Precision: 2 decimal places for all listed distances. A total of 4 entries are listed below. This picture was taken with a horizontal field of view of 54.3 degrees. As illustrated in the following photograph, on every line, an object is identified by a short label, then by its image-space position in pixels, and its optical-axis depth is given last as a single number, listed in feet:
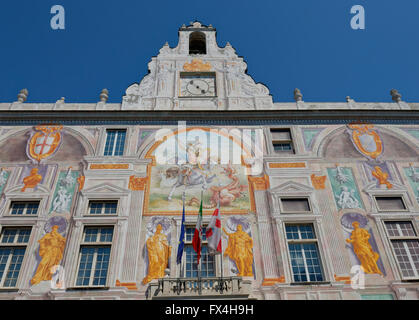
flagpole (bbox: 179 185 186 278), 47.48
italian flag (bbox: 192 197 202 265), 46.42
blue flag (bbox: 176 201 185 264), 46.17
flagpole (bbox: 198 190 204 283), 43.62
